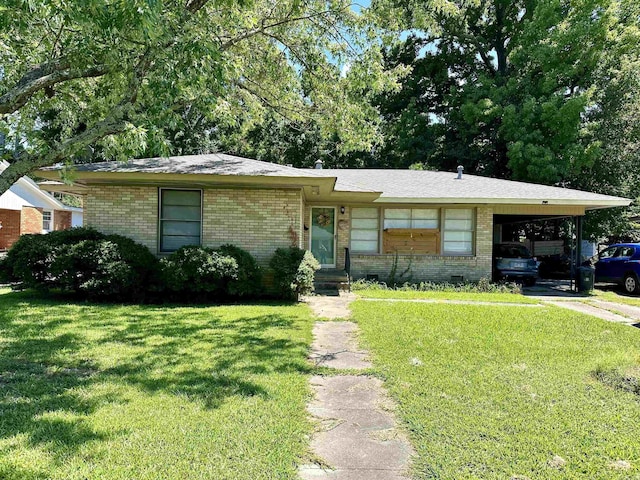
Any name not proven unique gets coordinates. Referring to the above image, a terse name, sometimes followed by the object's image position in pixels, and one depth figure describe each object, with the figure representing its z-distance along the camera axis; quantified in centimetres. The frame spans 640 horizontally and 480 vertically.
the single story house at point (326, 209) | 1006
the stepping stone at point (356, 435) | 287
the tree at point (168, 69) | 456
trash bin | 1318
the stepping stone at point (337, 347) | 528
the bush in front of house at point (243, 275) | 912
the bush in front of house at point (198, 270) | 885
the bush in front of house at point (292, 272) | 945
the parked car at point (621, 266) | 1376
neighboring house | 2250
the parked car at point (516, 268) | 1408
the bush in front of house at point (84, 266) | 866
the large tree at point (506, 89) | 1817
